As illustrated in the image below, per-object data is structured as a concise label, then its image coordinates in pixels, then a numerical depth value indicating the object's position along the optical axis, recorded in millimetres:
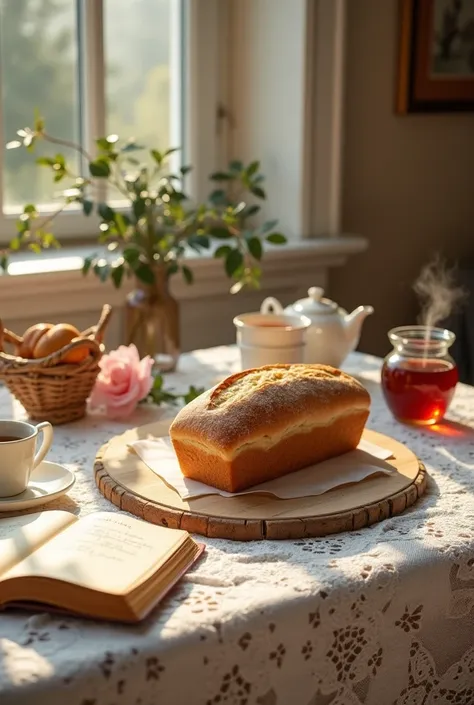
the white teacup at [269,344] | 1621
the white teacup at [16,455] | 1149
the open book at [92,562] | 919
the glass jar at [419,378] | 1505
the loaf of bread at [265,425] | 1188
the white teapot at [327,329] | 1753
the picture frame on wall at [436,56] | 2676
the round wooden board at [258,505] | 1112
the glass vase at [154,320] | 1816
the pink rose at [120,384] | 1539
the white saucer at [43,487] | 1147
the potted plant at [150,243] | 1762
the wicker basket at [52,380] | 1450
